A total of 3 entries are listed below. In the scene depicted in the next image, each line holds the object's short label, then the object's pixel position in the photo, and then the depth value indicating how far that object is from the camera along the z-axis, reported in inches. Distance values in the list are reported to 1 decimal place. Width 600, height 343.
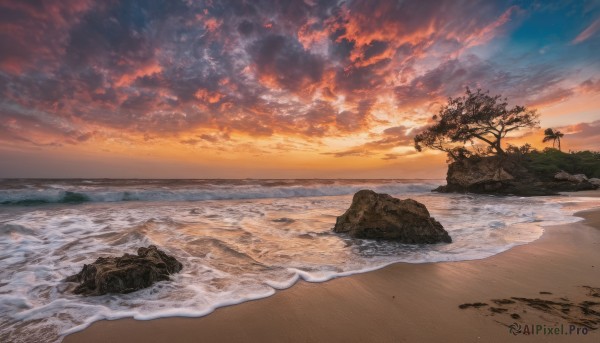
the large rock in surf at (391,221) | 257.8
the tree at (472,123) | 911.7
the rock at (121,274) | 139.9
